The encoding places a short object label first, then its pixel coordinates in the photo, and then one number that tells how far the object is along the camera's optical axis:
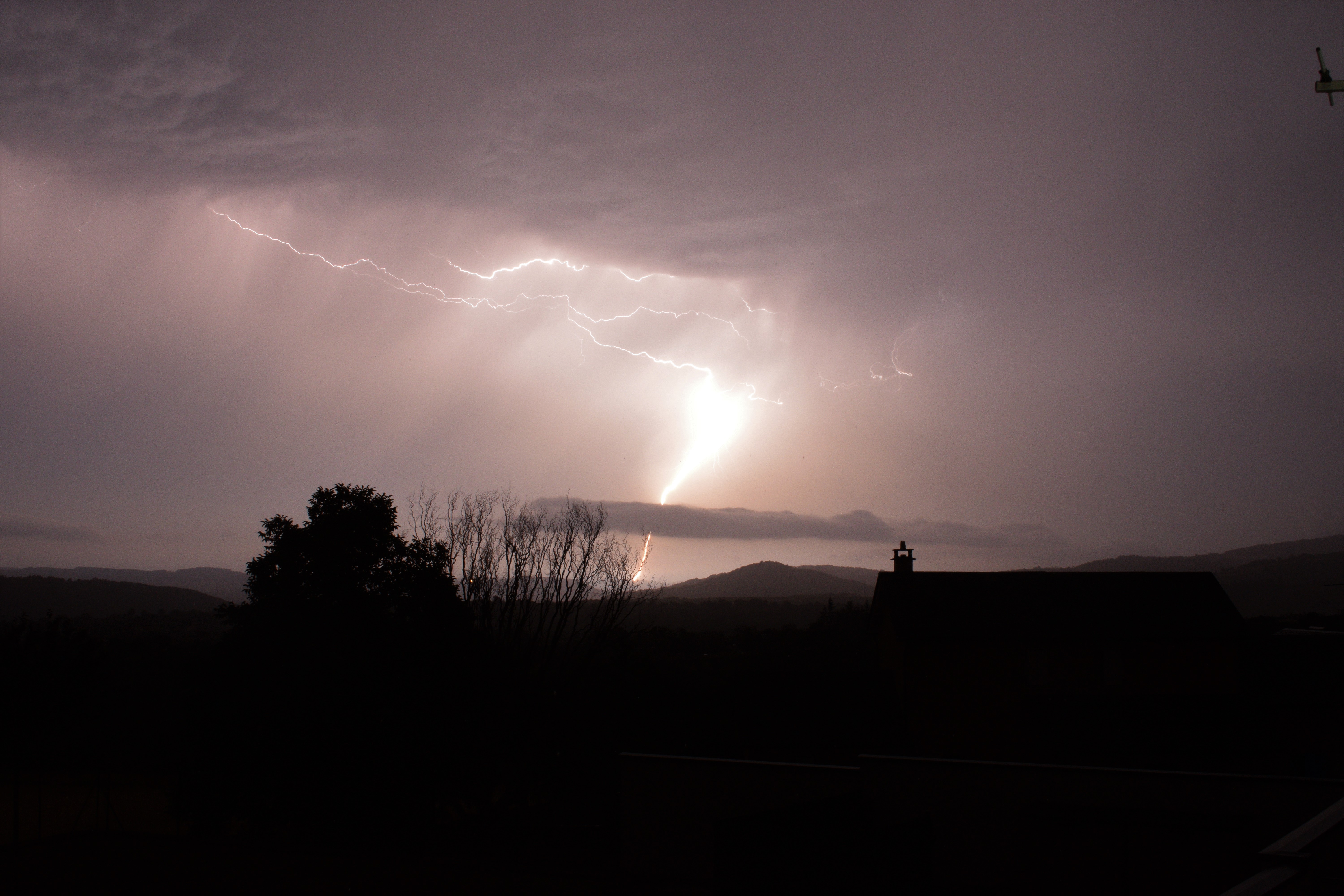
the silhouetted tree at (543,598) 25.77
